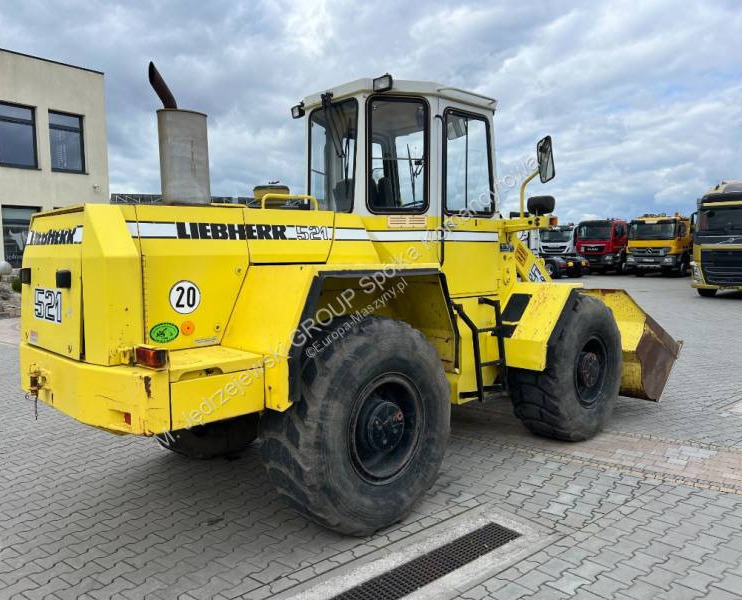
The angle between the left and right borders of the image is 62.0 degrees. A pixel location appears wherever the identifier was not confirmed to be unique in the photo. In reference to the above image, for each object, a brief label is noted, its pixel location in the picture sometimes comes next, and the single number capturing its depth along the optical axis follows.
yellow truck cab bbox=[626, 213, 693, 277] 26.06
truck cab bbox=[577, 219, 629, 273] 29.16
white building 18.45
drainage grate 3.04
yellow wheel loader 3.13
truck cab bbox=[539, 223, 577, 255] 28.73
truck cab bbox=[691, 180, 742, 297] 16.55
